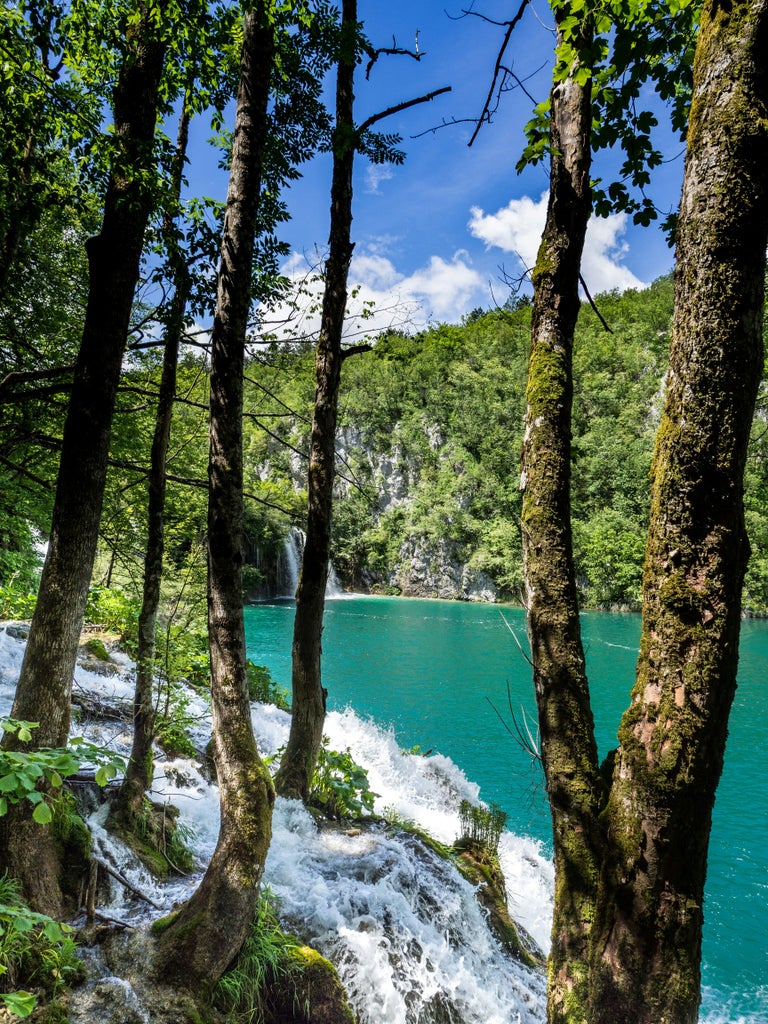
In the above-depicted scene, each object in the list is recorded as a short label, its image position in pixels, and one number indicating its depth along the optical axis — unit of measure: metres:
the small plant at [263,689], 10.45
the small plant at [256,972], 3.06
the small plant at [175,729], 4.80
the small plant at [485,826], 5.85
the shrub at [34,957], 2.63
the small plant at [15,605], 9.24
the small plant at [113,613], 10.78
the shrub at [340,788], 5.95
